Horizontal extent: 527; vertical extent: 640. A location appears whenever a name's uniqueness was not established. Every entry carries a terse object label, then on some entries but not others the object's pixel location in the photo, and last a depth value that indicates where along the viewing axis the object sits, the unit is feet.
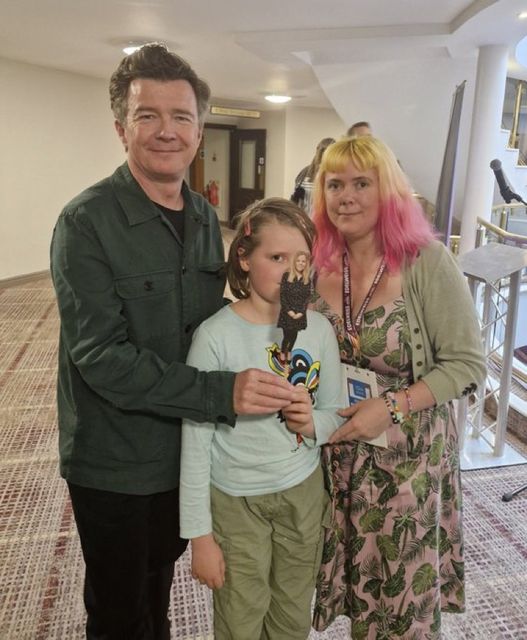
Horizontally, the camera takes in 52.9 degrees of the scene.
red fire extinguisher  40.10
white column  14.99
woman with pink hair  3.85
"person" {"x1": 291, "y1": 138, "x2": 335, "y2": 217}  12.82
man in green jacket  3.15
